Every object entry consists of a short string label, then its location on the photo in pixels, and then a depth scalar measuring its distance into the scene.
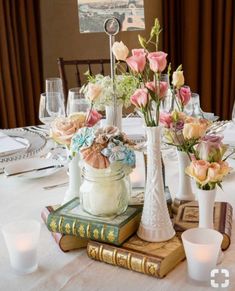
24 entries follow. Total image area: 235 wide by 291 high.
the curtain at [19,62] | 2.87
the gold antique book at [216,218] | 1.07
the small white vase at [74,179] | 1.25
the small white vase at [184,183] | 1.25
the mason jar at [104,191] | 1.05
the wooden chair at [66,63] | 2.53
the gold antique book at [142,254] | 0.97
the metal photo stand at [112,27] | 1.16
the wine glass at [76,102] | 1.45
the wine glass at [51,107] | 1.70
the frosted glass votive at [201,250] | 0.93
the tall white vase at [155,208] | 1.03
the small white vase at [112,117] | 1.38
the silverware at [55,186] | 1.48
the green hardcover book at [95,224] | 1.03
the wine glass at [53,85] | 1.73
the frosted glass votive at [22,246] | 1.00
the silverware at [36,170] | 1.57
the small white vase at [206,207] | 0.98
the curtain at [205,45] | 3.11
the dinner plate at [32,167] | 1.56
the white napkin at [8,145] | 1.71
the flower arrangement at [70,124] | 1.15
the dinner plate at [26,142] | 1.70
